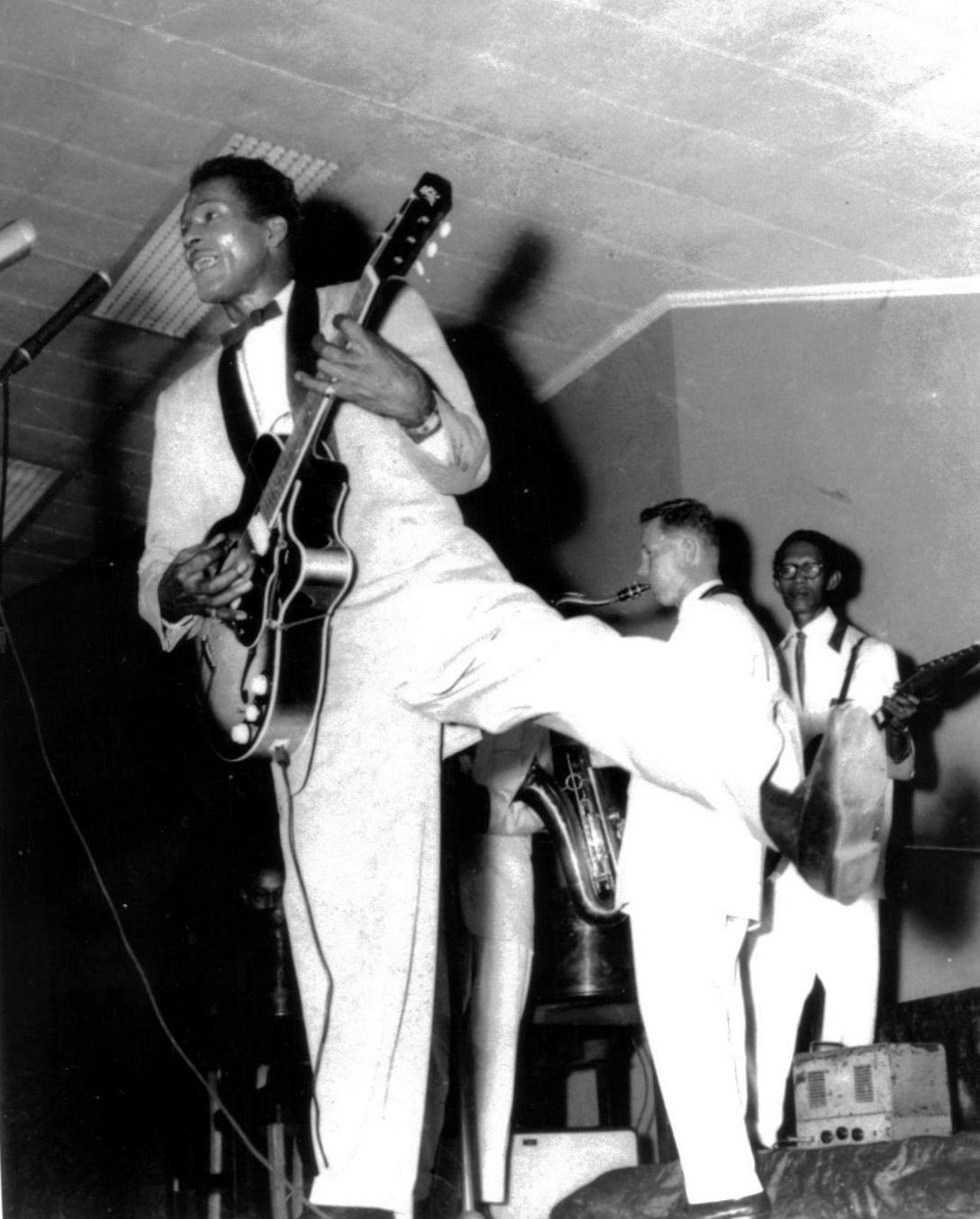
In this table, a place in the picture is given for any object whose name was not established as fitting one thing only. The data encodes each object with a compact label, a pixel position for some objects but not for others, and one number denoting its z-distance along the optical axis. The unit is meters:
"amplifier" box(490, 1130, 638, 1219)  4.27
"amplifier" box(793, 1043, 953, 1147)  4.08
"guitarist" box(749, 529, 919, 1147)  4.67
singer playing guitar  2.67
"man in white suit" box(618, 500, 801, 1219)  3.52
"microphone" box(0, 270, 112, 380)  2.92
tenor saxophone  4.57
